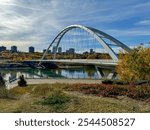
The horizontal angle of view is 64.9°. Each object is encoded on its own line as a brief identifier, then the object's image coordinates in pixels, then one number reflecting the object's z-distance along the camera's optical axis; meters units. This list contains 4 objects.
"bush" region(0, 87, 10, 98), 5.57
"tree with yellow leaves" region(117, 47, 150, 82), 10.70
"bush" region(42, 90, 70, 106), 4.27
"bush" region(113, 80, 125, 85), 8.43
